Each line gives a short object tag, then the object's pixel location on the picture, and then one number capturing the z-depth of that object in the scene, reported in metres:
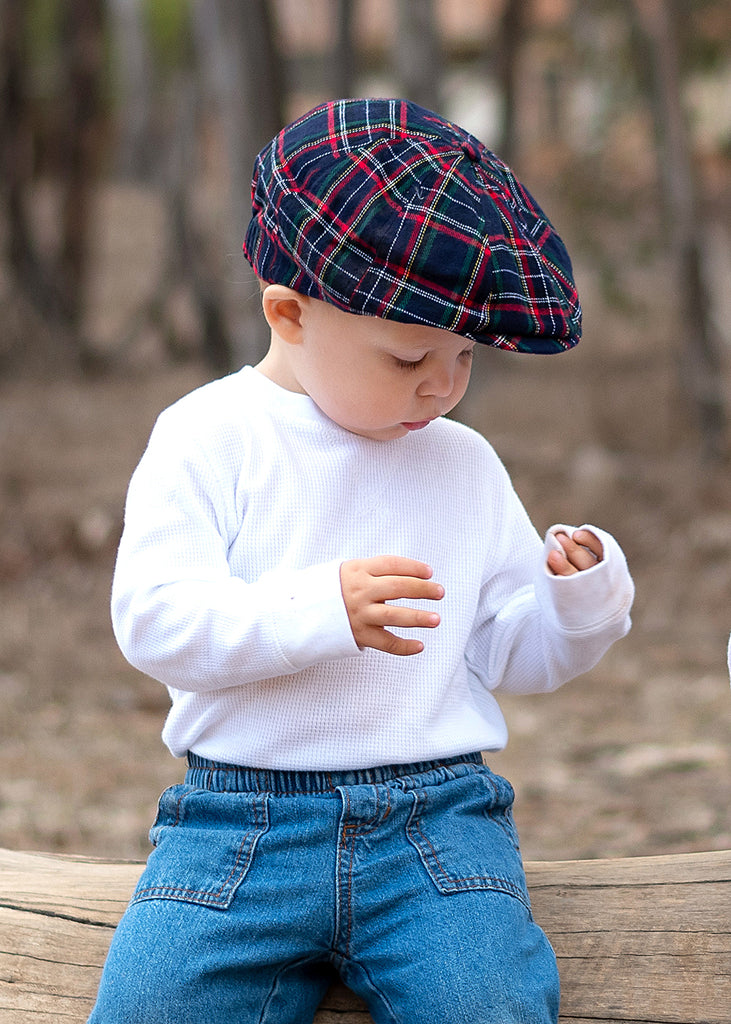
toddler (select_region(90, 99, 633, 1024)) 2.81
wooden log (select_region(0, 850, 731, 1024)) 3.20
